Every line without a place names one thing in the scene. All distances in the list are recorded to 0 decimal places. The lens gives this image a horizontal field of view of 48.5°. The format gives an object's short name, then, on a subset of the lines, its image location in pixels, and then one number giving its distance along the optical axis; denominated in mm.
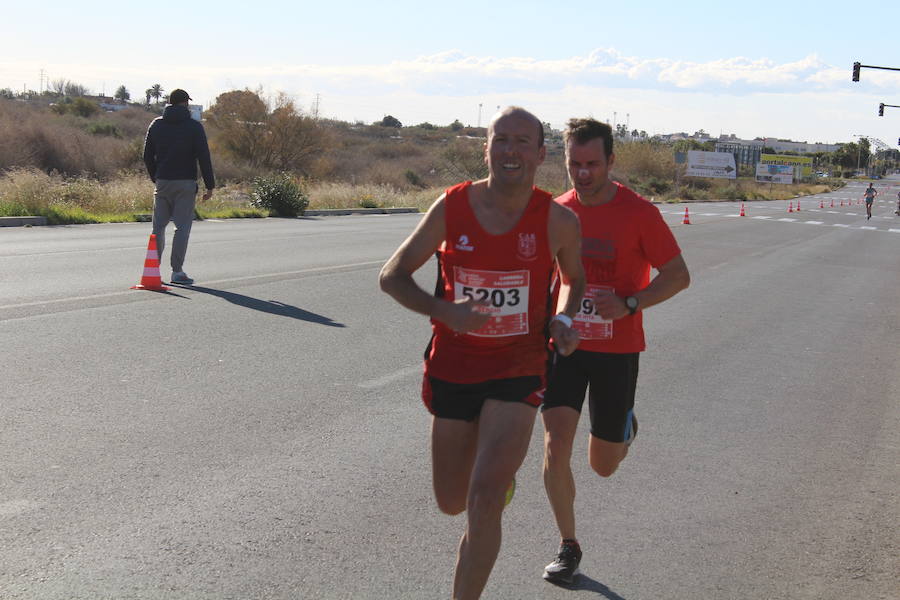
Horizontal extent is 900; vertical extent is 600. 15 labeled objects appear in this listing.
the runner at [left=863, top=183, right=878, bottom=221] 49459
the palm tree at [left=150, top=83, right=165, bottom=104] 133250
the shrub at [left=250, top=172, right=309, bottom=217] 25891
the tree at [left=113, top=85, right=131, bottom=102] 142750
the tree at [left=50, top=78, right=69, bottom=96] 117094
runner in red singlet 3527
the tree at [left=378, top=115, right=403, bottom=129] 157500
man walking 11430
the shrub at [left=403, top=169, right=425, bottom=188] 61222
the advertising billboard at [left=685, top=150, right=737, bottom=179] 87375
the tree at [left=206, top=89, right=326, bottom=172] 50750
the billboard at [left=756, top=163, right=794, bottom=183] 106688
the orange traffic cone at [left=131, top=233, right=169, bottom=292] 10742
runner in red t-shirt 4234
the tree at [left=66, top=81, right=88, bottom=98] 119775
